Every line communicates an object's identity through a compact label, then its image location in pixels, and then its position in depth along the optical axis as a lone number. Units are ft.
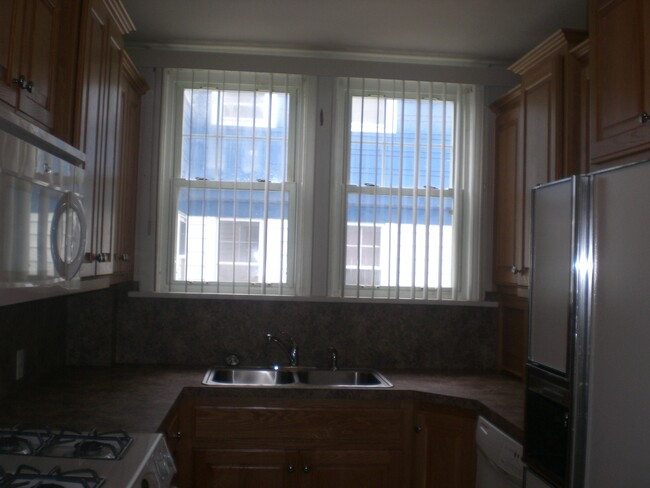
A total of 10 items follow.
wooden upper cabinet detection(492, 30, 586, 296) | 8.16
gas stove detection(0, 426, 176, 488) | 4.63
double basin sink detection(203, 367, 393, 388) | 10.00
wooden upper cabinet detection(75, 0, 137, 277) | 6.59
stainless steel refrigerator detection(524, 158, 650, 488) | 4.73
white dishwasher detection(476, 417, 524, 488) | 6.77
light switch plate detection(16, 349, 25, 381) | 8.01
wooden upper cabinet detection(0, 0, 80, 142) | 4.91
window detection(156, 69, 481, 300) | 10.46
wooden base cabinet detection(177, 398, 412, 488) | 8.44
